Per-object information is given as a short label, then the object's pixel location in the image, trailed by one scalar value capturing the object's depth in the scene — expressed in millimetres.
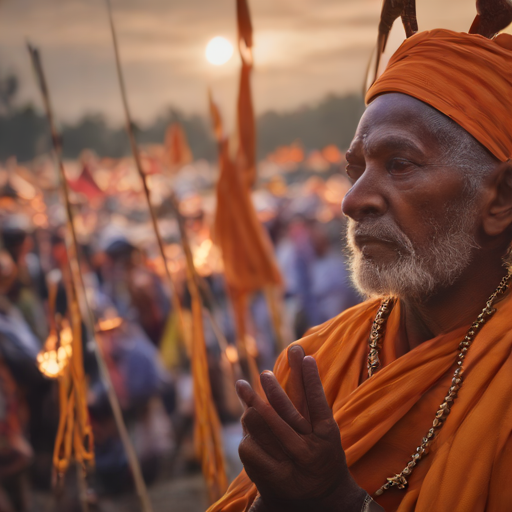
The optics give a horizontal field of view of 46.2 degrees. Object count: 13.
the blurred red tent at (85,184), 8898
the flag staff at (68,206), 2744
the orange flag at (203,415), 2982
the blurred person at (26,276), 5344
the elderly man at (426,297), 1161
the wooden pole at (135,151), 2548
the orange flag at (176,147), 7512
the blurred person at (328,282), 5812
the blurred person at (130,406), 4387
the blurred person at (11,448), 4078
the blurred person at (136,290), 5691
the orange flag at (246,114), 2925
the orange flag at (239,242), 3979
